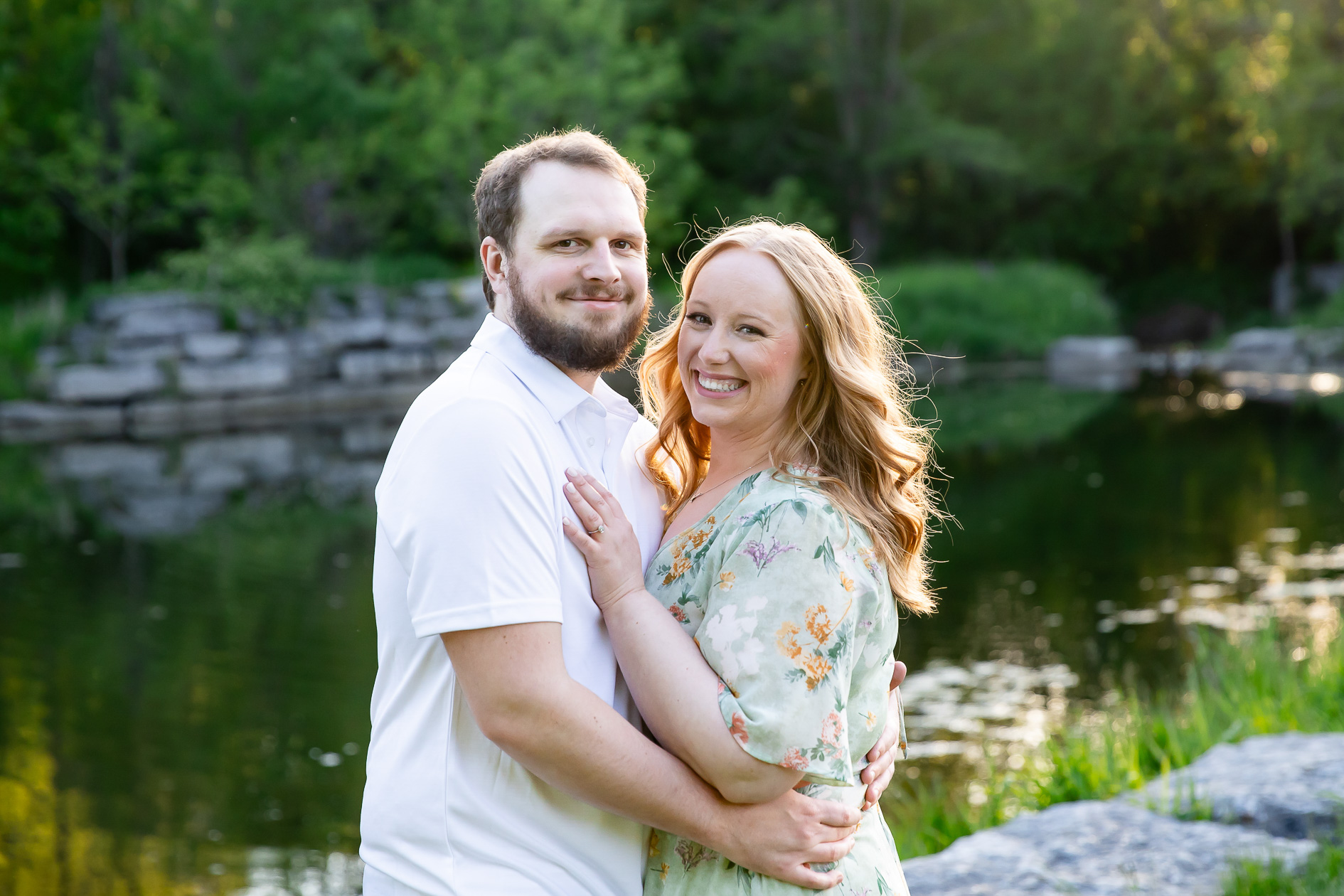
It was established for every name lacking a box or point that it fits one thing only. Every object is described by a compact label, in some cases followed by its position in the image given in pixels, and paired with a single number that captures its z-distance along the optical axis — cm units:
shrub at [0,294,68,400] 1781
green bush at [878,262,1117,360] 2622
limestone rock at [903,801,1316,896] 319
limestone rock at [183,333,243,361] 1931
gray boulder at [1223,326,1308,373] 2612
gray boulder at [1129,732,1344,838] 352
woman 186
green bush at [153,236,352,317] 2073
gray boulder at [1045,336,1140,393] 2562
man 181
